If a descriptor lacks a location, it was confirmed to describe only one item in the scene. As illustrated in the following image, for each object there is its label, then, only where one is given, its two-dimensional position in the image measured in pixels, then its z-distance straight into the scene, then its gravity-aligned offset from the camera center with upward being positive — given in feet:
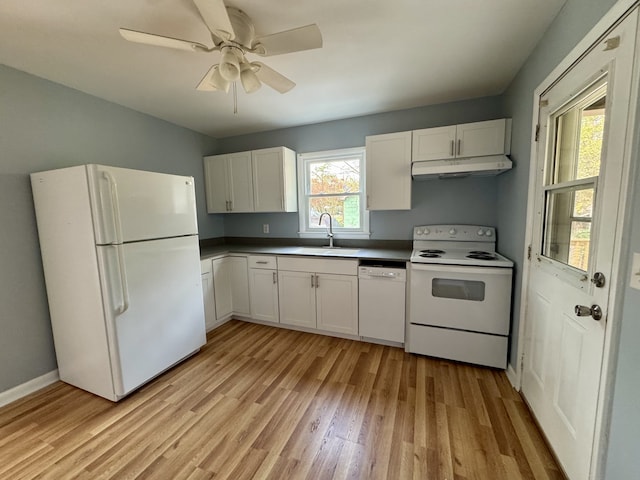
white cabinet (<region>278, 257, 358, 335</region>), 8.86 -2.74
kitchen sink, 9.33 -1.32
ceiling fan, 4.12 +2.99
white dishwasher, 8.20 -2.79
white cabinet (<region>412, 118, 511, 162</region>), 7.57 +2.18
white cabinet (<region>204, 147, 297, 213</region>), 10.68 +1.50
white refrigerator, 5.84 -1.24
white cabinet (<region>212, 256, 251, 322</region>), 10.12 -2.76
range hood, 7.17 +1.30
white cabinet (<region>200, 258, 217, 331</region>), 9.37 -2.82
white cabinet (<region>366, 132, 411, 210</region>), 8.68 +1.45
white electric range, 7.00 -2.60
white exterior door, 3.46 -0.47
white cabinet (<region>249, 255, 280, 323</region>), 9.91 -2.74
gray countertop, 8.55 -1.33
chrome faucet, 10.57 -0.56
